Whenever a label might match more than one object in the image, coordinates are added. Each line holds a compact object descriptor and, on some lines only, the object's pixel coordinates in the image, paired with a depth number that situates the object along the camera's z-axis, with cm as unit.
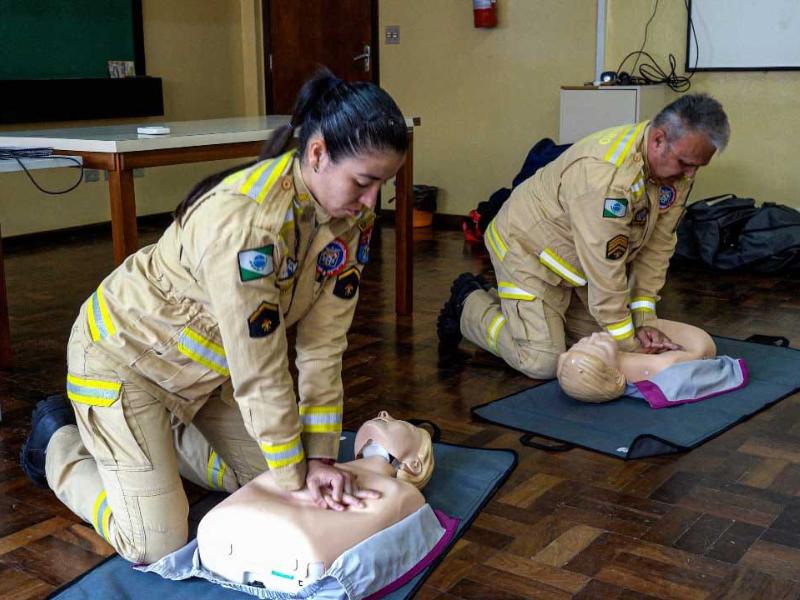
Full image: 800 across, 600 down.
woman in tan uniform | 166
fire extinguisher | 584
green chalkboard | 525
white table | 269
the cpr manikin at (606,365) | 275
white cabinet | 506
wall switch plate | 648
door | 649
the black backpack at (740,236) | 466
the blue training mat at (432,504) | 182
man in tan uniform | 279
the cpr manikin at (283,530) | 175
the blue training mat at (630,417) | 252
